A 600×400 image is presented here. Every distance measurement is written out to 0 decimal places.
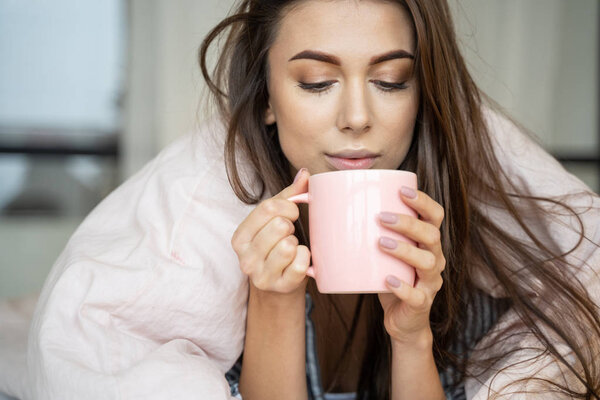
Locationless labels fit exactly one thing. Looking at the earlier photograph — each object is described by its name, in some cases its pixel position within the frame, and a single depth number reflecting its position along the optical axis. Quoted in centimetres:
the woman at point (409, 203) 91
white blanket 87
